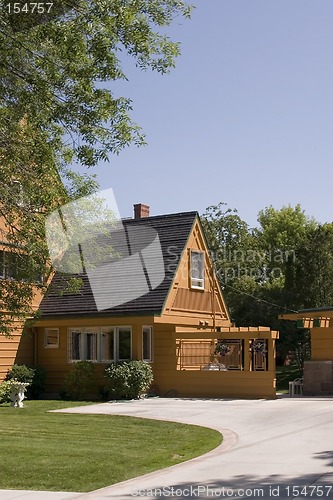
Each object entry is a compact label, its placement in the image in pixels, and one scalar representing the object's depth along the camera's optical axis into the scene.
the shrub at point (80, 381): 27.44
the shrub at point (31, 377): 27.47
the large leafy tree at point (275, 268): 41.25
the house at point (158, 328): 26.92
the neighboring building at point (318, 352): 27.83
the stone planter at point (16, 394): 23.84
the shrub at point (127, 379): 26.22
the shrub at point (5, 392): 25.28
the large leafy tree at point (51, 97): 12.29
